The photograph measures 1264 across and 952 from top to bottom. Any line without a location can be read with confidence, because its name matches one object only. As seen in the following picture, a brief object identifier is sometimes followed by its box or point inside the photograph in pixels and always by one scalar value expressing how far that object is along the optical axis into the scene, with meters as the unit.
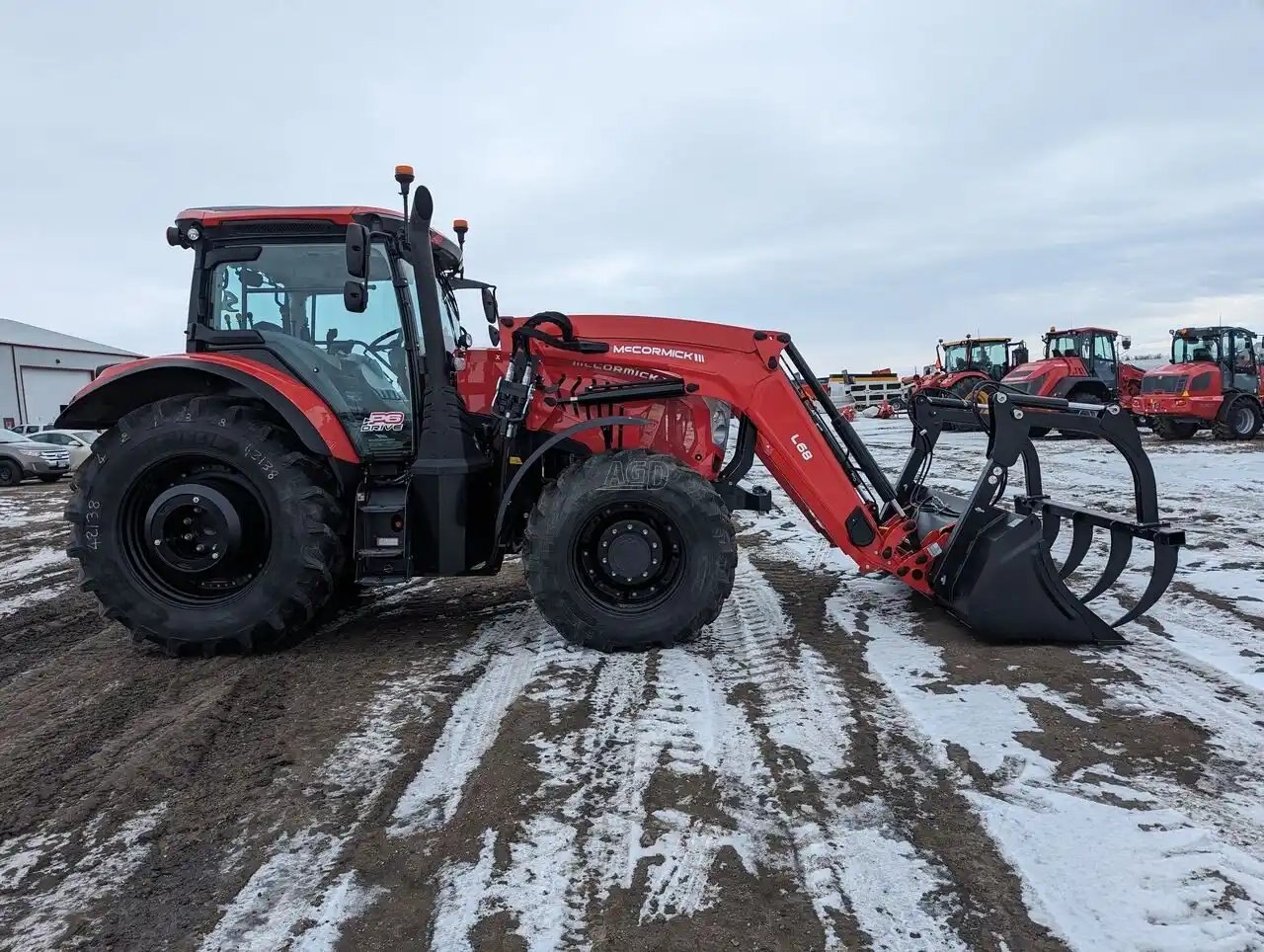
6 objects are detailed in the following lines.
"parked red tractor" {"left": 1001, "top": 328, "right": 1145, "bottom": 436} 19.95
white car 17.80
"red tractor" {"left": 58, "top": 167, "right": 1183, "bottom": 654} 4.07
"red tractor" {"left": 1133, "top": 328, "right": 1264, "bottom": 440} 17.41
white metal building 31.58
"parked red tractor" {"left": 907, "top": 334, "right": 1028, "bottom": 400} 24.06
